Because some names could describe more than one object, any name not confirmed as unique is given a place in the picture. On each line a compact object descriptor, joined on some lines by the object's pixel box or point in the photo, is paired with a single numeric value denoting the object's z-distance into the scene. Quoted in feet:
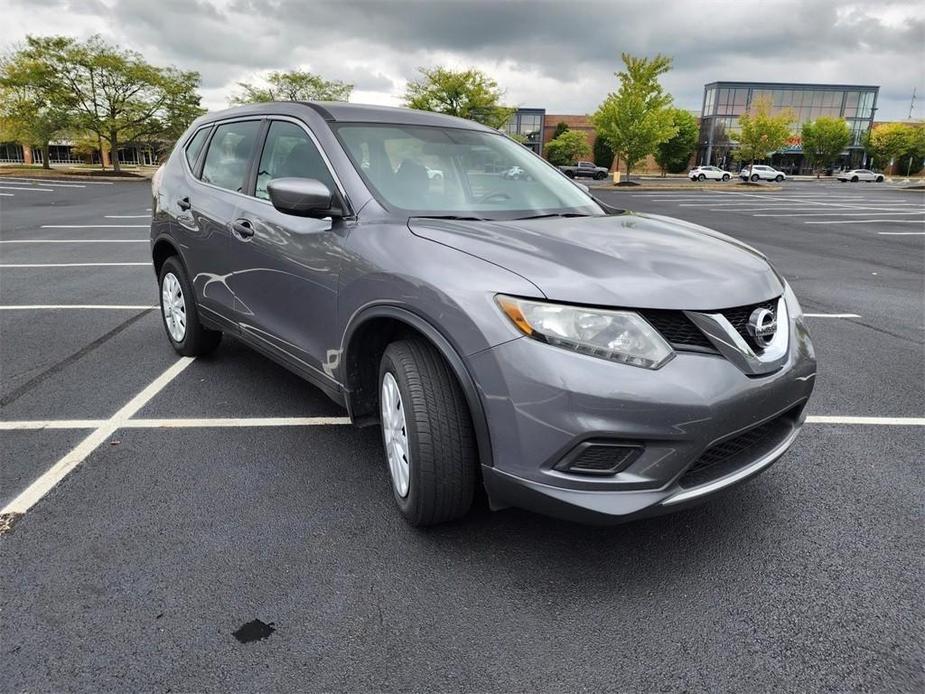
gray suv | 7.25
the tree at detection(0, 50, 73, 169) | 124.88
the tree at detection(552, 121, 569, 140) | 273.25
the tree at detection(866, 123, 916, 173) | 243.19
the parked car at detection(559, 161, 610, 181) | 185.98
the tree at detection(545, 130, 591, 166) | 234.38
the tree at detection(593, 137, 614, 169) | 255.50
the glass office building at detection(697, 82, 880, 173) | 266.77
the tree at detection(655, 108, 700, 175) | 239.71
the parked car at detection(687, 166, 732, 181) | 194.49
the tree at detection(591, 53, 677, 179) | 124.16
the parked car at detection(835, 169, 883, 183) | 213.66
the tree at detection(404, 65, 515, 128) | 148.15
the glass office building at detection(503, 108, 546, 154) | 282.56
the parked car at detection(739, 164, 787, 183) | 196.65
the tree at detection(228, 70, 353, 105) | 177.47
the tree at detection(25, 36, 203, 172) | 126.41
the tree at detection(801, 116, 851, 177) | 239.09
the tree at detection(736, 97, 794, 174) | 171.94
